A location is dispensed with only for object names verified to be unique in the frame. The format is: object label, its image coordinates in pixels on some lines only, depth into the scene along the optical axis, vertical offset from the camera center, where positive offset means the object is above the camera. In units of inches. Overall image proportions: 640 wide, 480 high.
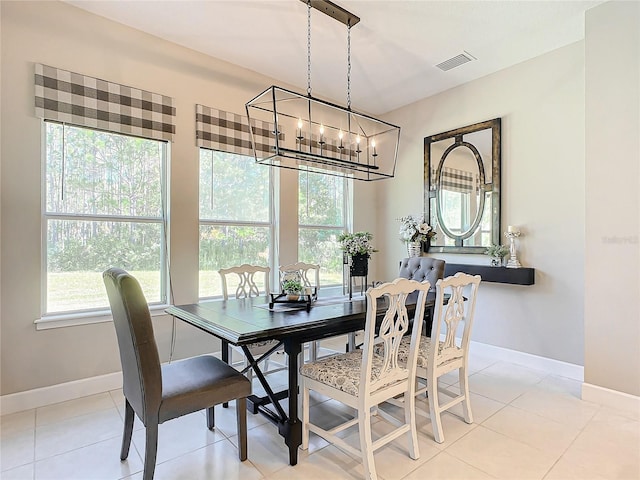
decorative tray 101.5 -18.1
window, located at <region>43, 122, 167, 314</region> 109.8 +8.3
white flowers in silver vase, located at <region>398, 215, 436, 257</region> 170.6 +2.1
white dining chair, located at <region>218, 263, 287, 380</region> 124.0 -16.5
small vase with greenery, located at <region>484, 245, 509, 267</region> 146.3 -6.2
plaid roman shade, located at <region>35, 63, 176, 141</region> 106.0 +44.1
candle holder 142.5 -5.3
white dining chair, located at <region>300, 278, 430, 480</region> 72.5 -31.6
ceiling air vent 138.4 +72.2
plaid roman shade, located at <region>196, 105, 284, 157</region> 136.6 +44.0
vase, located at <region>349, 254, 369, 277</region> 113.7 -9.0
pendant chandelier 129.1 +53.9
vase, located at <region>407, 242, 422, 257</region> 174.9 -4.9
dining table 76.6 -20.1
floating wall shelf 137.3 -14.5
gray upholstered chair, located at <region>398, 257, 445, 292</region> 125.4 -11.5
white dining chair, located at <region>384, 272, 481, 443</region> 87.4 -31.0
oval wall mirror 153.6 +24.2
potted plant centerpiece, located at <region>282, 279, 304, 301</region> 104.4 -15.4
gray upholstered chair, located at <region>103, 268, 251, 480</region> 66.2 -30.9
